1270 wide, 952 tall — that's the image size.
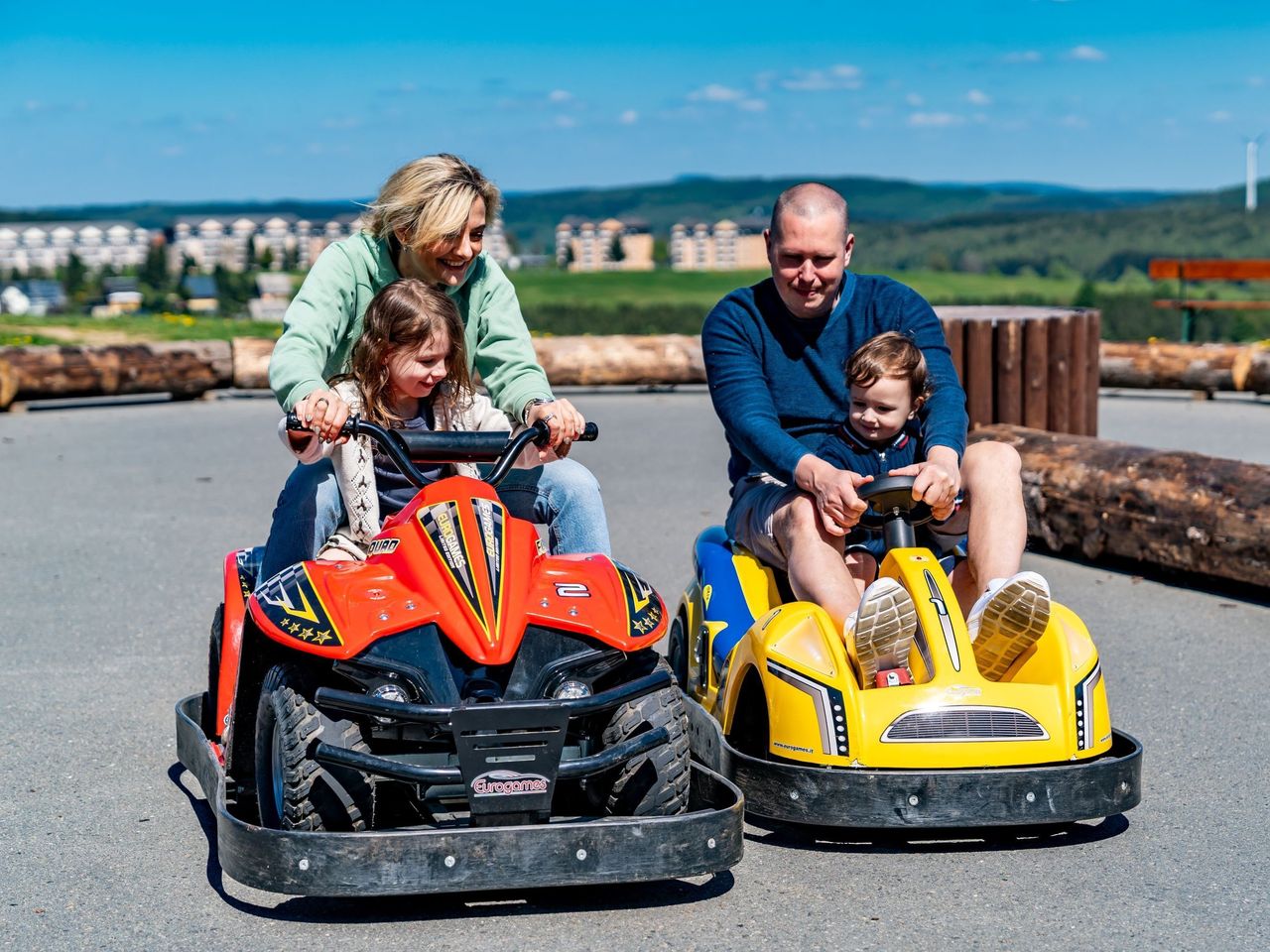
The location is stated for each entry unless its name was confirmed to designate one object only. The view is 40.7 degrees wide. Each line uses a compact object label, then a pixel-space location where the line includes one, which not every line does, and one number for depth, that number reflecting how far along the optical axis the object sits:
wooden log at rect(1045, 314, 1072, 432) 10.06
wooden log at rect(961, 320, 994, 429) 9.63
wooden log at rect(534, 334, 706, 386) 17.30
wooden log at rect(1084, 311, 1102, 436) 10.35
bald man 4.26
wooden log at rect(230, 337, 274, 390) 16.58
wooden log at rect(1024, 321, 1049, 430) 9.84
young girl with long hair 4.34
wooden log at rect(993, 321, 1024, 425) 9.71
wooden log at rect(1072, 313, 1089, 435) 10.19
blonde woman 4.42
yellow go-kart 3.98
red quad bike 3.52
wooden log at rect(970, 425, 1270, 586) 7.16
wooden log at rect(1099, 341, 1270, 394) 16.06
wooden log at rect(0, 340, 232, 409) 15.49
